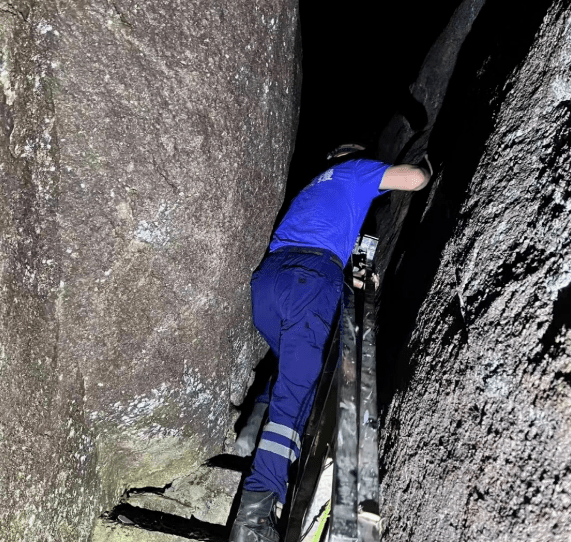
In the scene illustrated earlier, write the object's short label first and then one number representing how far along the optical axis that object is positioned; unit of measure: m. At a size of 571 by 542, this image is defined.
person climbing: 1.79
